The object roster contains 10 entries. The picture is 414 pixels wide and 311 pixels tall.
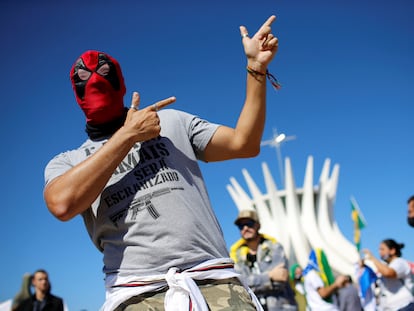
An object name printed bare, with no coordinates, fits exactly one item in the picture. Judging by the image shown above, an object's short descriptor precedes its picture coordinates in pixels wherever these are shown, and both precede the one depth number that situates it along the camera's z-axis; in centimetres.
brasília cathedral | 3956
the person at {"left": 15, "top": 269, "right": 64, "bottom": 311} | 572
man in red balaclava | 169
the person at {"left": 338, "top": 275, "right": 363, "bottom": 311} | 932
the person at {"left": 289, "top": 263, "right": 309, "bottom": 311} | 821
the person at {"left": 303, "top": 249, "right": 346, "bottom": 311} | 813
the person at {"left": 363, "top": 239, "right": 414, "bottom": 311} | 551
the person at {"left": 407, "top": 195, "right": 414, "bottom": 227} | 530
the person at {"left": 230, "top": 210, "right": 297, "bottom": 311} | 464
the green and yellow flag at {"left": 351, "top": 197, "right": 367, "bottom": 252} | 1216
